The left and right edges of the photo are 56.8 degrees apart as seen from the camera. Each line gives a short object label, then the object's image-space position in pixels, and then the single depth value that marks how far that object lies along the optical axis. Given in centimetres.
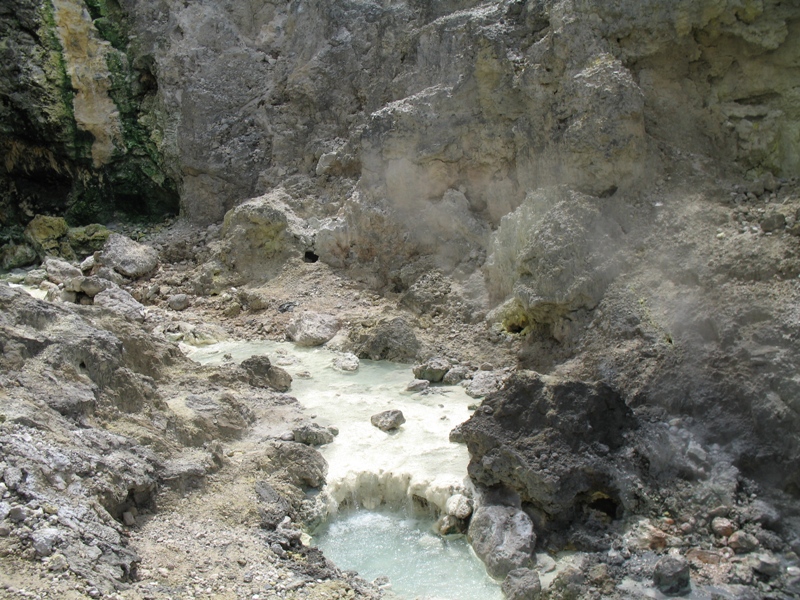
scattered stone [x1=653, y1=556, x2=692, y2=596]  490
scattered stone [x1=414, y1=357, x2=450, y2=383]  883
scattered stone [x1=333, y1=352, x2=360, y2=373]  962
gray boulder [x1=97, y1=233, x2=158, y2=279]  1373
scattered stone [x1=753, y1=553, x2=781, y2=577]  502
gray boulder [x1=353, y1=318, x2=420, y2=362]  981
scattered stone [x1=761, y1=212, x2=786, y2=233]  736
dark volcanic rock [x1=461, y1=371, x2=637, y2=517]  576
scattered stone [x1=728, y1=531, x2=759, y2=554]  523
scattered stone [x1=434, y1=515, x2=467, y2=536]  588
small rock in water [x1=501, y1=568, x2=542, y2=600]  495
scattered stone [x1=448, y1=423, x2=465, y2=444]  695
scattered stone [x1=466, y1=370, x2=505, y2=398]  834
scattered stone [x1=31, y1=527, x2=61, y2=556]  411
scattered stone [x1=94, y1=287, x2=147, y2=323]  1111
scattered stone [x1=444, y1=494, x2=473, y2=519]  592
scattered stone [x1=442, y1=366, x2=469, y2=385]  875
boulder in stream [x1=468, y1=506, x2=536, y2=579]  530
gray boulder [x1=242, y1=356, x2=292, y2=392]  848
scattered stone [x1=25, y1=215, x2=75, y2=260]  1533
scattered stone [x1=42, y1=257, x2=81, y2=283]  1322
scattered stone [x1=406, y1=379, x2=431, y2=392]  860
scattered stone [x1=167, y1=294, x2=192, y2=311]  1255
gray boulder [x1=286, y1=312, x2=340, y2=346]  1068
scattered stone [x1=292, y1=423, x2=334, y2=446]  704
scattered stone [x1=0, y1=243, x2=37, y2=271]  1530
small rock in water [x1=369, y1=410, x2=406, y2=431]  738
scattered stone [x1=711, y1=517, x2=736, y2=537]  539
